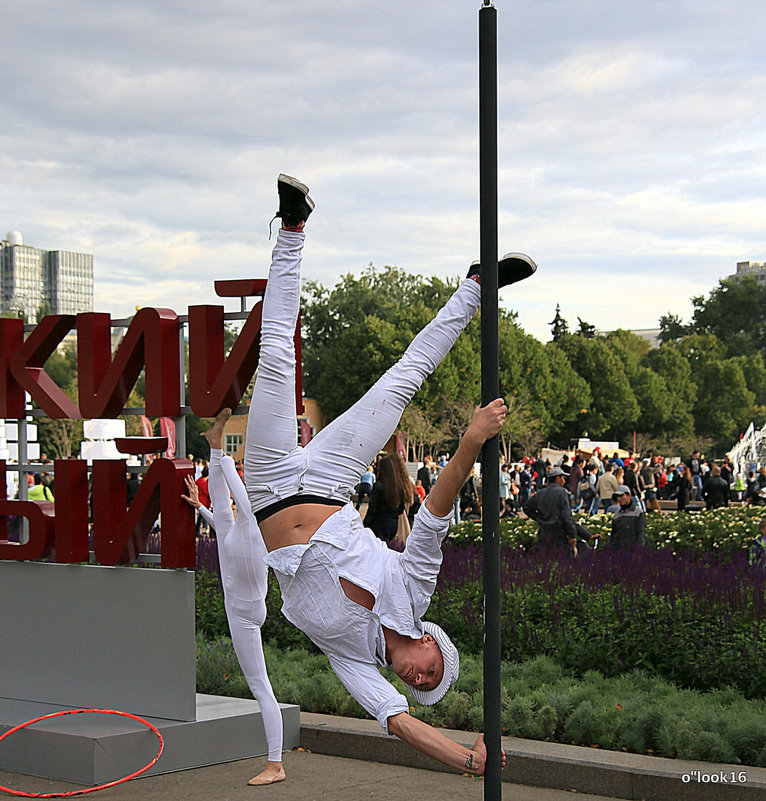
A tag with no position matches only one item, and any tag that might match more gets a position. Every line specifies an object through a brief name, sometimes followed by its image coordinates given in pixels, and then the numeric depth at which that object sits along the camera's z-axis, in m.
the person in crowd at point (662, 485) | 37.07
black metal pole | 3.24
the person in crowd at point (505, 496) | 25.44
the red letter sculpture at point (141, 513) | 7.38
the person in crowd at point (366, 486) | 23.98
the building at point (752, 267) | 158.25
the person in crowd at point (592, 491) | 25.50
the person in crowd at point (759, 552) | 10.52
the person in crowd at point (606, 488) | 21.20
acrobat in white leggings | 6.65
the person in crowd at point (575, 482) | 28.03
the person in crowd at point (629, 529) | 12.77
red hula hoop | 6.32
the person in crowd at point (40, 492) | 14.80
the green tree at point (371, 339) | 56.44
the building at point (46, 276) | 149.75
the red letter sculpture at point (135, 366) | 7.60
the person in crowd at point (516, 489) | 28.75
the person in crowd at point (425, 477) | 25.47
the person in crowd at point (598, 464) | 31.38
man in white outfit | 4.17
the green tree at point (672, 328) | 99.50
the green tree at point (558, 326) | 95.50
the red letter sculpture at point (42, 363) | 8.06
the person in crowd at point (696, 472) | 36.69
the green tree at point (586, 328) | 92.01
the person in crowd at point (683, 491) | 28.41
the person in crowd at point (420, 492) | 23.43
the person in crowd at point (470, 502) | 24.17
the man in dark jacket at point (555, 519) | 13.01
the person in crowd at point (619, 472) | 29.41
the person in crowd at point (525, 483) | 32.56
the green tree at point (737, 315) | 93.62
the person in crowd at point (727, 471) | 32.96
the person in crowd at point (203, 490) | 16.18
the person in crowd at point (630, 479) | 26.17
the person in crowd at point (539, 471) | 34.48
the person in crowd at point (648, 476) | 32.25
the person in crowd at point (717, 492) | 23.86
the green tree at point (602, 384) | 72.94
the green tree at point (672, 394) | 76.81
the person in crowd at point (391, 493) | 10.71
